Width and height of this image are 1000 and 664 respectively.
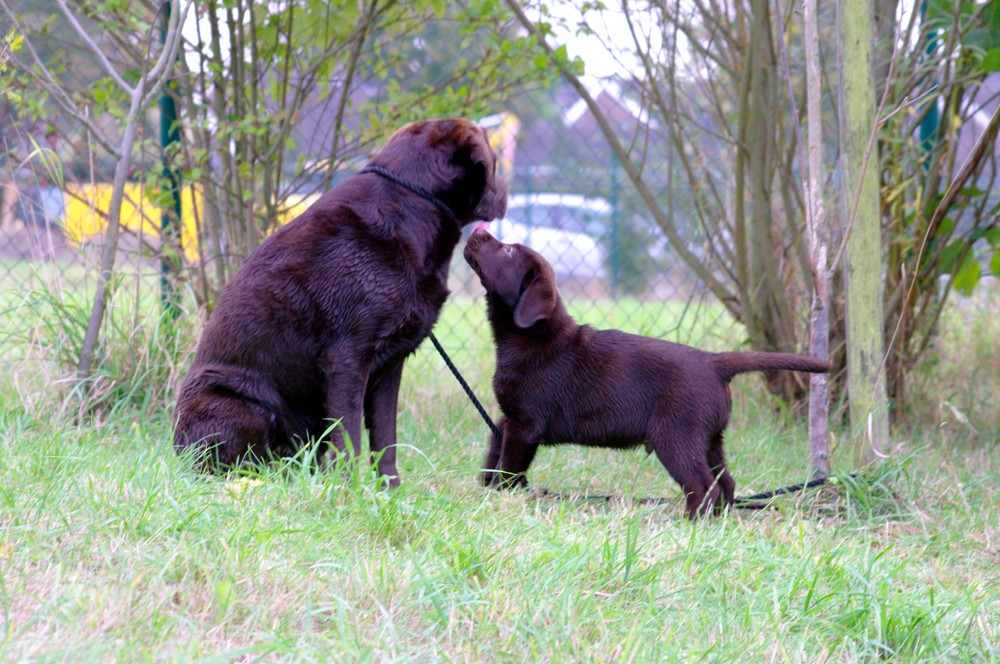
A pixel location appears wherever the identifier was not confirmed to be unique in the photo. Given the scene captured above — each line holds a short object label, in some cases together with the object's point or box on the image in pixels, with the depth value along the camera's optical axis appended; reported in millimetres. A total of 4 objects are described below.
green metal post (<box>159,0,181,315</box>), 8289
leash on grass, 6043
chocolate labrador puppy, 5711
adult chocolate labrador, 5566
